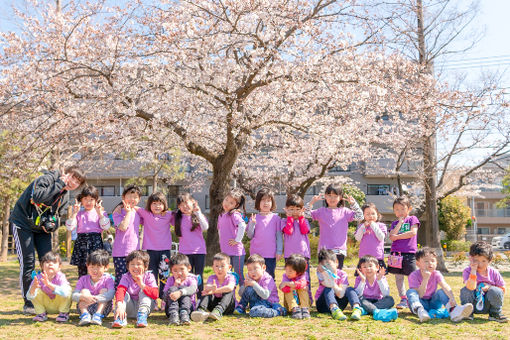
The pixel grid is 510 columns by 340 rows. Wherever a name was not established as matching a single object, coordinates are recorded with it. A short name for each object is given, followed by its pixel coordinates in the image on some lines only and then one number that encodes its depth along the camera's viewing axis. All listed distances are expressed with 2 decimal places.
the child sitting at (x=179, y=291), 4.63
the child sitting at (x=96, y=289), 4.59
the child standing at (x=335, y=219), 5.59
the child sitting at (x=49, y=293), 4.64
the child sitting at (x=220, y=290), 4.87
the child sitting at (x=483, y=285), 4.88
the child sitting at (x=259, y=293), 4.91
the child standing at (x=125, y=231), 5.24
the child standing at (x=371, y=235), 5.61
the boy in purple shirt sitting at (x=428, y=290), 4.98
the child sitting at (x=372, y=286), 5.04
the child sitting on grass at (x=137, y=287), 4.67
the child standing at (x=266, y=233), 5.54
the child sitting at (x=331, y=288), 5.04
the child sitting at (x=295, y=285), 5.02
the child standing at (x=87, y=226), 5.27
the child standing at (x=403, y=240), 5.68
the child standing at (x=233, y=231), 5.60
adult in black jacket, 5.10
